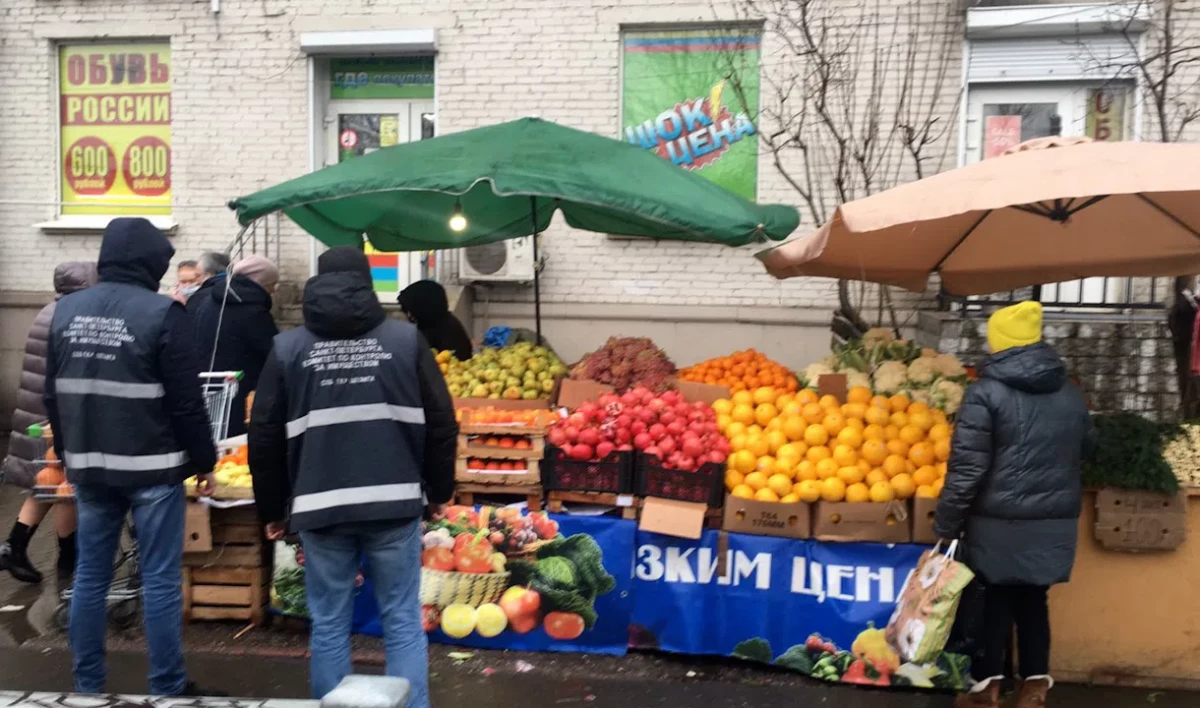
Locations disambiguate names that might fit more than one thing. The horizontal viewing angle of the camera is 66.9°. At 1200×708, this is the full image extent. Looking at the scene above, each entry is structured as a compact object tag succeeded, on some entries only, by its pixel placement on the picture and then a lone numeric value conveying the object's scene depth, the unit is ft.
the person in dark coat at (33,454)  16.83
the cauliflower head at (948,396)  16.15
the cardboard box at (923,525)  14.19
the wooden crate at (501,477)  15.69
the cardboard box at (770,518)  14.43
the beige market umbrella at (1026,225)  10.98
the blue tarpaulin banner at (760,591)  14.29
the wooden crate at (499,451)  15.70
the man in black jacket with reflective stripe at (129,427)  11.84
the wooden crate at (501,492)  15.79
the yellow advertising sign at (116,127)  31.17
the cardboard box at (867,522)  14.15
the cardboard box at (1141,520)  13.75
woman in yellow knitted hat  12.00
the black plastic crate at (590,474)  15.34
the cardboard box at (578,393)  17.62
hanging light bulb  20.30
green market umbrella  14.94
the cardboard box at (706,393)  17.63
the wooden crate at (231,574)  15.89
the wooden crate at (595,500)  15.33
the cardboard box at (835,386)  16.69
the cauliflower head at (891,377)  16.78
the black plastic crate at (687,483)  14.92
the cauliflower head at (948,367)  17.26
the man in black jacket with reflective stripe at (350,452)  10.57
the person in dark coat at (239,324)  18.11
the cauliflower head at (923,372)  17.02
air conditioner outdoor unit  28.78
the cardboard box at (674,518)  14.64
